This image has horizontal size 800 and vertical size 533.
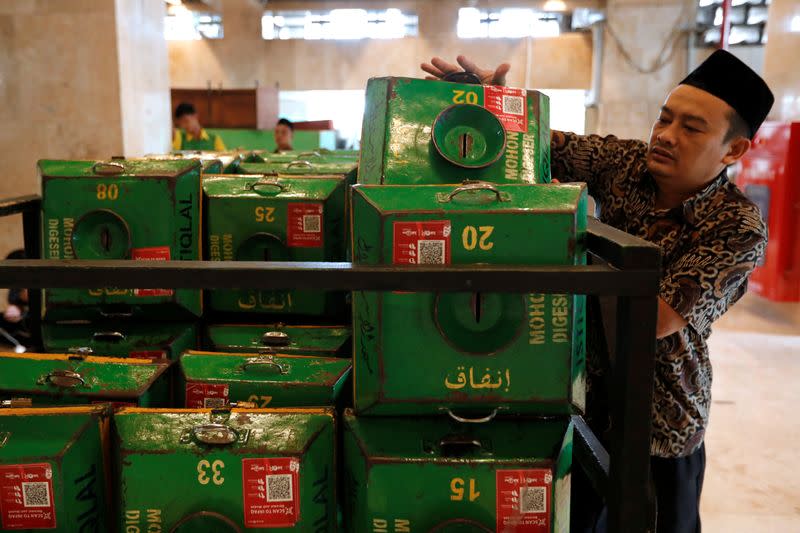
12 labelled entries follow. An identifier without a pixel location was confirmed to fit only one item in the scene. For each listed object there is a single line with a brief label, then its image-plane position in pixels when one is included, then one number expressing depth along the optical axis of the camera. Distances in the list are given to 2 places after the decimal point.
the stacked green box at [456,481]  1.20
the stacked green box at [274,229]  1.83
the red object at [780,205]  5.97
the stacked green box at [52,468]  1.20
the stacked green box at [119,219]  1.71
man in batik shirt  1.51
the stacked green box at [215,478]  1.20
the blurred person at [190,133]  7.30
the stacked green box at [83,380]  1.38
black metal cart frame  1.06
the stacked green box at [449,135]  1.46
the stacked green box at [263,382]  1.42
